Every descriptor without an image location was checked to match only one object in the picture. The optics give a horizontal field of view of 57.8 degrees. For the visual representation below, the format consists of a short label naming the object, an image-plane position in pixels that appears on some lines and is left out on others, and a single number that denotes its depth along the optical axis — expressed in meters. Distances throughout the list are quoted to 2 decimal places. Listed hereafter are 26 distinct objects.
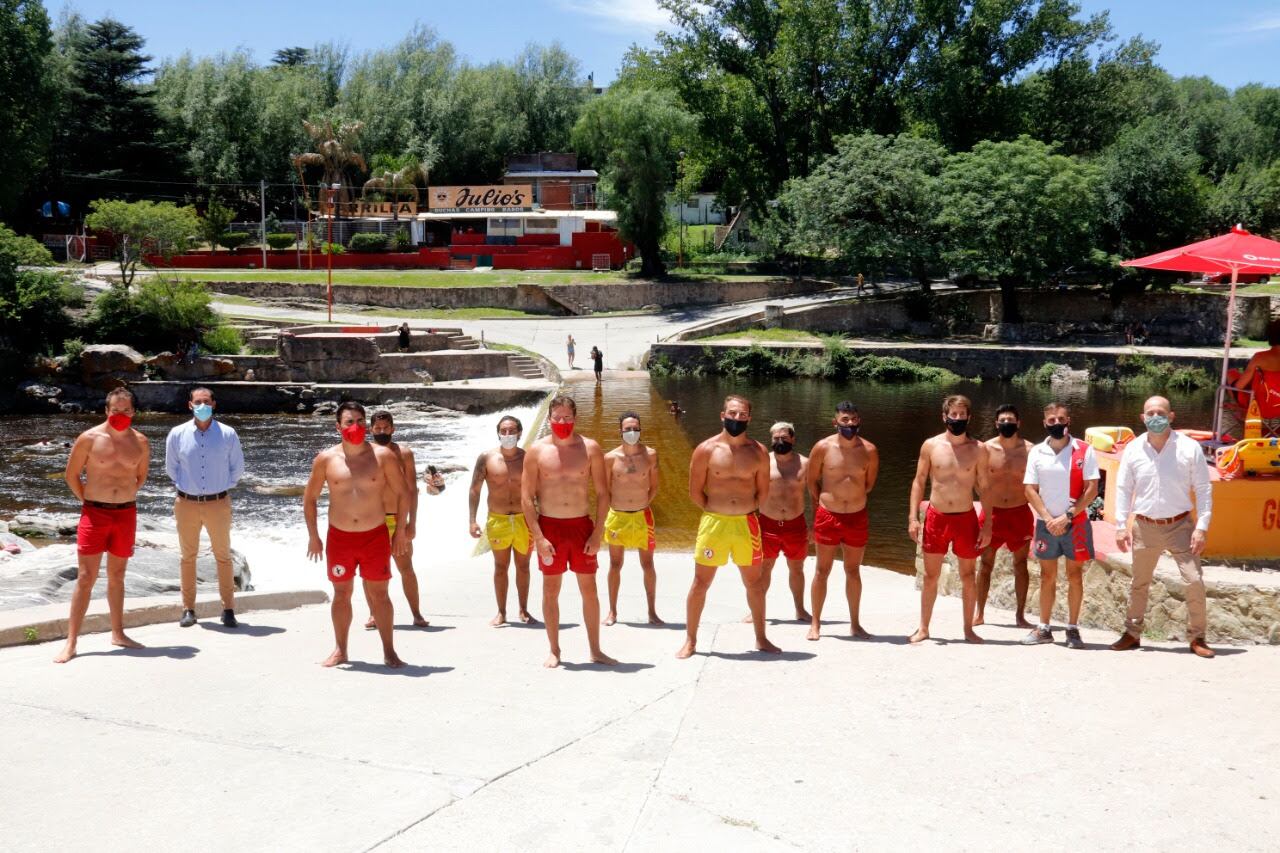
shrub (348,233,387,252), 56.78
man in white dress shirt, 8.23
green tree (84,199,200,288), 41.41
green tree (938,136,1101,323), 45.59
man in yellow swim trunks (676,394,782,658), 8.05
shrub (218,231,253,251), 59.16
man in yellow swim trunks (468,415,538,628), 10.01
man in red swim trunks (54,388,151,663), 8.38
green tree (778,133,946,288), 47.19
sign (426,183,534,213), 59.88
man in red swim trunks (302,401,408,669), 7.91
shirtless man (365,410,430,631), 8.86
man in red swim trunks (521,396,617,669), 7.77
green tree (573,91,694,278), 50.34
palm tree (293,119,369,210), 60.38
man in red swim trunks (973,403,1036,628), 9.31
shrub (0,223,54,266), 38.91
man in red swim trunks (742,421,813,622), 9.06
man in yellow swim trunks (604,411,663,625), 9.80
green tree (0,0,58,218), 47.97
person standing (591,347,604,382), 35.00
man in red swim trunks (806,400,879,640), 9.06
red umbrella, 10.91
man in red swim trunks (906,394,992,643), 8.84
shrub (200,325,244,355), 38.91
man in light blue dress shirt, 9.22
